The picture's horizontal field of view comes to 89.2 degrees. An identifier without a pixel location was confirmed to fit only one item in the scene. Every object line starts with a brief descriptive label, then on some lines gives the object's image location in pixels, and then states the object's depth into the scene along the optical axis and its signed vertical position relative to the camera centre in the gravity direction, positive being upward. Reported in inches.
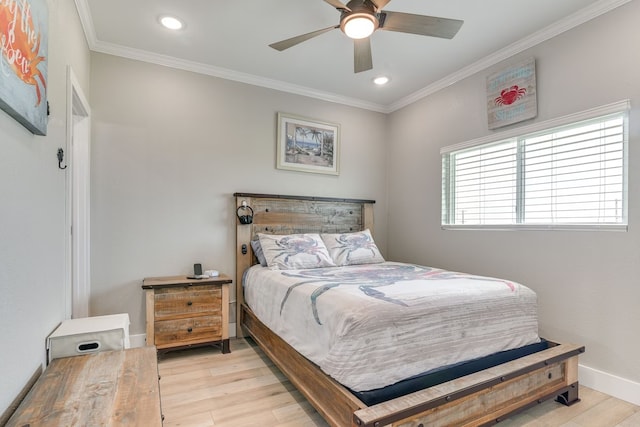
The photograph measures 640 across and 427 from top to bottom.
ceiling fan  76.2 +46.7
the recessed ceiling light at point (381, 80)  136.4 +56.6
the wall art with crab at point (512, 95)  106.2 +40.7
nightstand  104.7 -33.2
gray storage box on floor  63.2 -26.1
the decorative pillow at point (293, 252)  118.0 -14.8
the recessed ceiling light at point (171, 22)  98.1 +58.7
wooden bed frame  55.9 -36.6
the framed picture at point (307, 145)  143.5 +31.1
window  89.4 +12.2
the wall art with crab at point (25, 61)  41.9 +22.3
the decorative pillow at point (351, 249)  130.8 -14.9
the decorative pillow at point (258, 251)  124.5 -15.5
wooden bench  42.7 -27.6
